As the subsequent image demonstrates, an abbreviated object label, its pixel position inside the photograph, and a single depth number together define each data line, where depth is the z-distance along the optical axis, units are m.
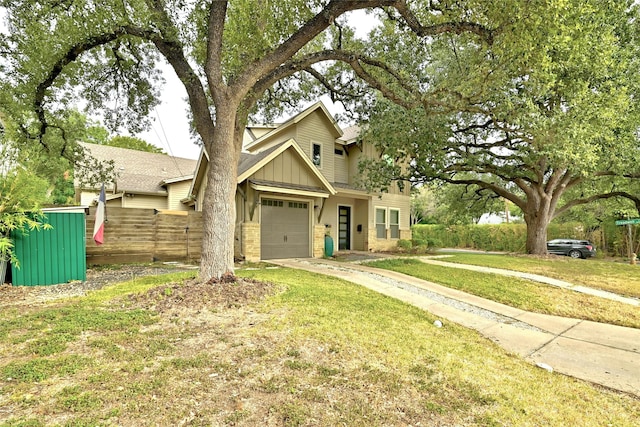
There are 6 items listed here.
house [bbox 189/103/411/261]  11.36
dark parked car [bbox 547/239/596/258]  18.38
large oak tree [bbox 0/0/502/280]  6.28
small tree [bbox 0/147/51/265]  5.62
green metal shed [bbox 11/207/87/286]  6.45
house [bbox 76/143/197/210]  16.72
